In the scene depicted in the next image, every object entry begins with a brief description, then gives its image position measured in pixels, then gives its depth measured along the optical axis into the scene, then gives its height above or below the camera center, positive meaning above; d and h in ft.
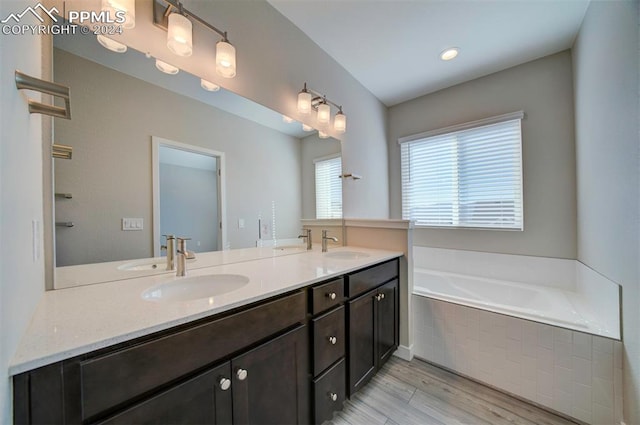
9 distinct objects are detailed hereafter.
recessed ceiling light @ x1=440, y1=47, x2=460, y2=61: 6.77 +4.68
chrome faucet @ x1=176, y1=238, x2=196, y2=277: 3.65 -0.65
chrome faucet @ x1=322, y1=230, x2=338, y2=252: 6.54 -0.81
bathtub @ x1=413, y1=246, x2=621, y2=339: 4.72 -2.27
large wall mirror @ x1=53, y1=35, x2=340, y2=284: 3.12 +0.90
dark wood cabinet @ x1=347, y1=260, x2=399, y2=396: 4.49 -2.44
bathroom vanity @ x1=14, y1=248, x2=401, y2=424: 1.78 -1.54
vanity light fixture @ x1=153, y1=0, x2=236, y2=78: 3.69 +3.09
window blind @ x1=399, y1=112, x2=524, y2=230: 7.61 +1.26
